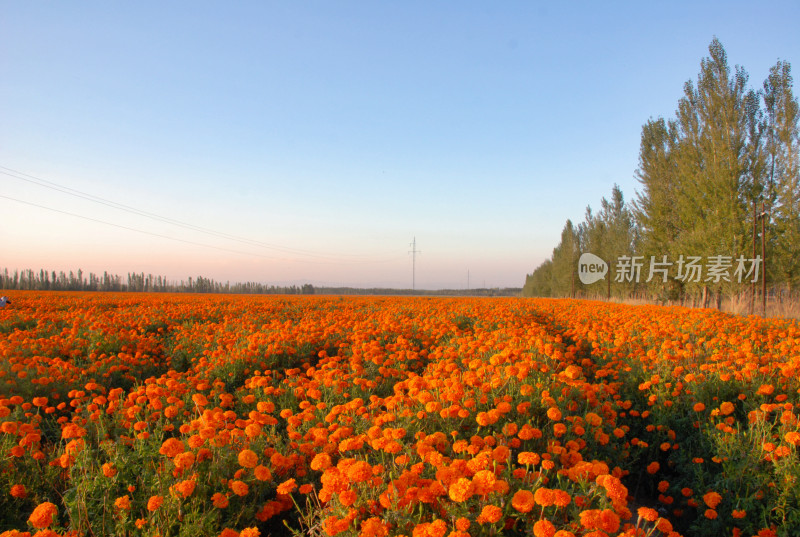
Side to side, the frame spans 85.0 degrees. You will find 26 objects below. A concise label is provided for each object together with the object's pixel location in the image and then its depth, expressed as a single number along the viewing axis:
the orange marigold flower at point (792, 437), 2.49
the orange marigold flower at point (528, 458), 2.11
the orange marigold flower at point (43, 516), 1.72
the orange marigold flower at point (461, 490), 1.72
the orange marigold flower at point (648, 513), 1.73
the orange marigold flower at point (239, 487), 2.10
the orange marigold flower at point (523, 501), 1.71
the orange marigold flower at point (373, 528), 1.66
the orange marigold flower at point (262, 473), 2.17
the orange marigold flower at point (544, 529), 1.58
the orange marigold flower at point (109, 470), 2.17
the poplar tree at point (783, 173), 17.17
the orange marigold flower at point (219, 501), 2.07
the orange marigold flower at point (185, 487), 1.96
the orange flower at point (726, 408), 3.28
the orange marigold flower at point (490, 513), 1.63
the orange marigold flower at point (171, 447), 2.20
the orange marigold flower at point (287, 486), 2.16
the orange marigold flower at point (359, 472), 1.90
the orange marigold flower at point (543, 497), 1.70
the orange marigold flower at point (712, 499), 2.43
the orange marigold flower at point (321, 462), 2.17
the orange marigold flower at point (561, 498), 1.68
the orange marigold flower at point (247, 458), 2.22
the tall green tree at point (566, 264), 40.44
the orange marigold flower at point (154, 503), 1.93
